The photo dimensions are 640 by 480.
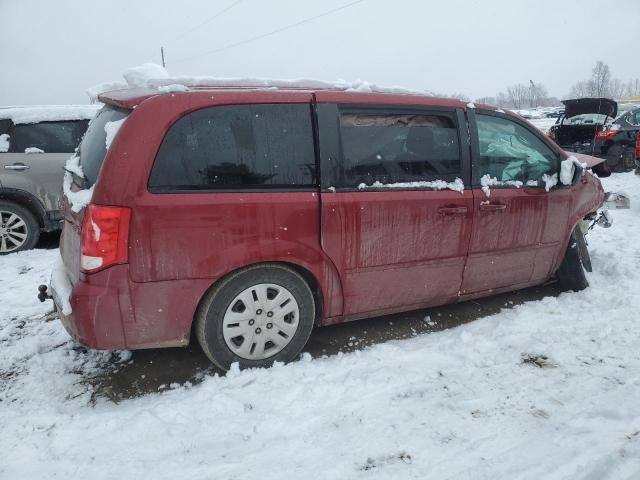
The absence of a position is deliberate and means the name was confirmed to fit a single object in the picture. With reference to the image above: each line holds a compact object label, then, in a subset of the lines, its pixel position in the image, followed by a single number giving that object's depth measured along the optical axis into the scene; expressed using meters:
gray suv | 5.77
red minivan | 2.55
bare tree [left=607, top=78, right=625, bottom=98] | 124.30
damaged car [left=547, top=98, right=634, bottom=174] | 11.09
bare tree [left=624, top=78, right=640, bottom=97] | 133.90
